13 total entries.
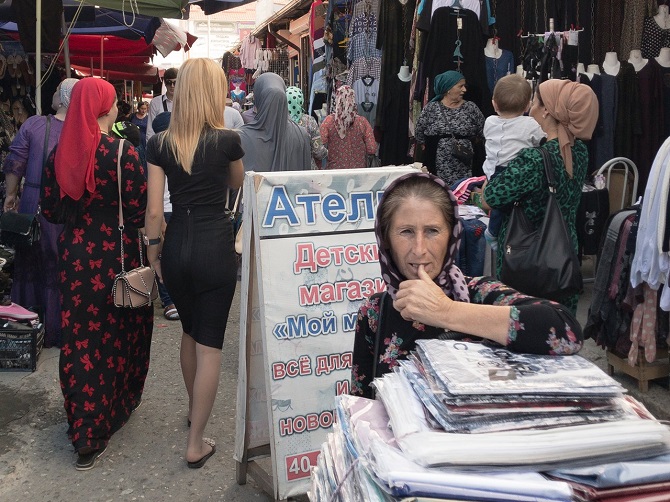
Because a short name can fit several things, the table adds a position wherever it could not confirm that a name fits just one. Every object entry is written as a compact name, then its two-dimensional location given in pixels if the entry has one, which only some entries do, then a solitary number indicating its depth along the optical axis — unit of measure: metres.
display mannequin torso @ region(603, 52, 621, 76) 7.04
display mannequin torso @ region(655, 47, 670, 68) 6.74
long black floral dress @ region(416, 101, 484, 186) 6.72
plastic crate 5.38
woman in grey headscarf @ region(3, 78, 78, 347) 5.52
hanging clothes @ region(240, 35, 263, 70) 17.95
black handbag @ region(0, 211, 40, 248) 5.38
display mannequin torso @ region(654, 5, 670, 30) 6.61
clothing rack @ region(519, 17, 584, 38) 7.10
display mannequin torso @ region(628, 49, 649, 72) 6.88
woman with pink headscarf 7.93
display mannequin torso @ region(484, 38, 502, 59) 7.60
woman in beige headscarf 3.95
